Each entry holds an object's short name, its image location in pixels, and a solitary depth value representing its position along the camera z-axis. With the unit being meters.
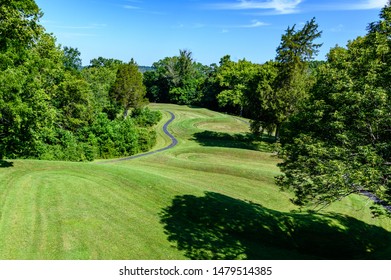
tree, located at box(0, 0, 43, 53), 19.98
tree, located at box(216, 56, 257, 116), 98.75
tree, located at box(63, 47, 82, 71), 87.76
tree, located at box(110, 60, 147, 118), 71.19
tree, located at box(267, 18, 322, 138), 47.88
